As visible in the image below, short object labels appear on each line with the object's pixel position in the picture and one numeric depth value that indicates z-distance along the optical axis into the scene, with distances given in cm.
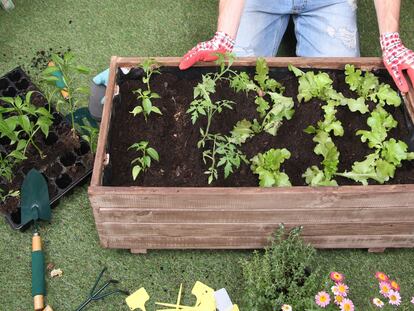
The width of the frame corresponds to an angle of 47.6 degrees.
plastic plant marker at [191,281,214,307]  163
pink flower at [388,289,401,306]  141
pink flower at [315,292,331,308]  137
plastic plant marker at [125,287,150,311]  161
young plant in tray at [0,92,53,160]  164
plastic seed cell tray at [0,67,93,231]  178
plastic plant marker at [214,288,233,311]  160
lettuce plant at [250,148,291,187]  144
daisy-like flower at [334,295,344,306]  139
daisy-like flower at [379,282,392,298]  142
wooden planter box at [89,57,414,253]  140
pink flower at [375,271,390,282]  144
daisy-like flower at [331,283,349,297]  140
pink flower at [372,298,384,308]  137
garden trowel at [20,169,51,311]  164
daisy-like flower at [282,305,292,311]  140
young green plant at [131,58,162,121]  157
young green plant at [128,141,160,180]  146
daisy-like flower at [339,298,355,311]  138
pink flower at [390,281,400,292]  143
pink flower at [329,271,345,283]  145
